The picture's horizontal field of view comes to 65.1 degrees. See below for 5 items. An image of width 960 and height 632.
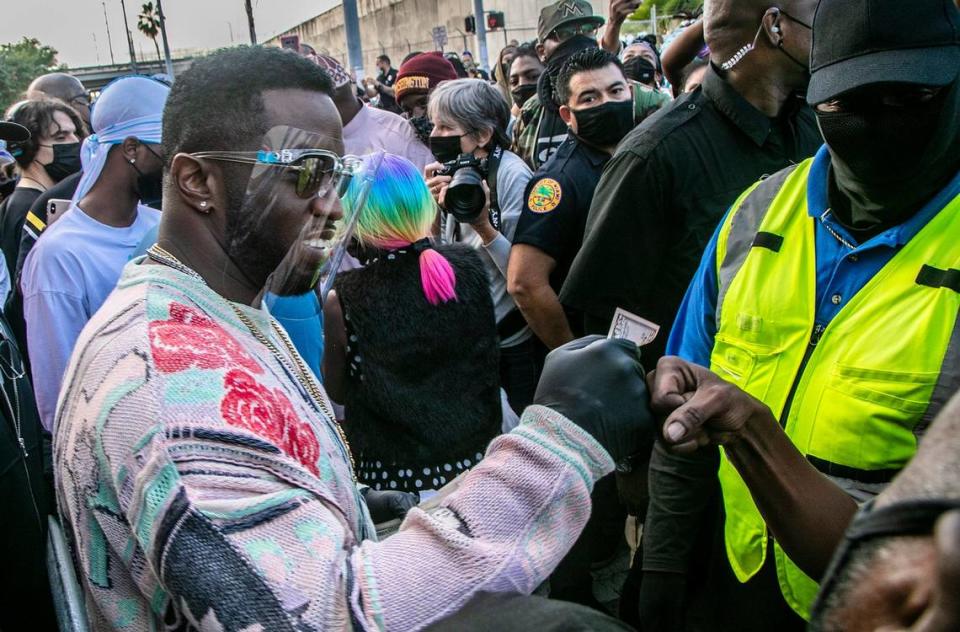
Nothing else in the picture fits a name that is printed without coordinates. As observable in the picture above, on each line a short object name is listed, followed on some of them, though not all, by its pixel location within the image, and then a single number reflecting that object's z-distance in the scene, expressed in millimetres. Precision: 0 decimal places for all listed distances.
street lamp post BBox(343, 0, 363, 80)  11367
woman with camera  3555
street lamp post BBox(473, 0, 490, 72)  18812
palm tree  50816
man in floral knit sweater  962
